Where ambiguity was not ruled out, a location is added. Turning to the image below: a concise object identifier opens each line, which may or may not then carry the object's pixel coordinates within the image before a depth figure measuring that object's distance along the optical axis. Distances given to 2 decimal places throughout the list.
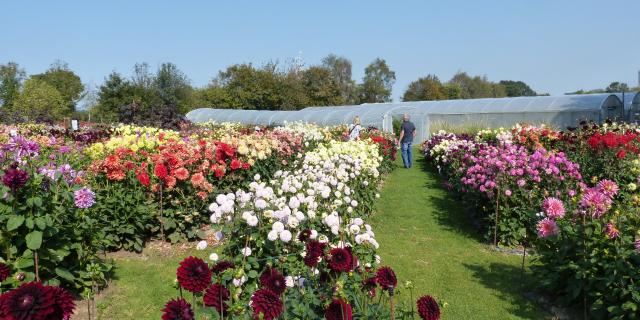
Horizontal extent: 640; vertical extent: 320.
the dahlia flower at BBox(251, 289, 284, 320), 1.59
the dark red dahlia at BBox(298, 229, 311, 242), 2.41
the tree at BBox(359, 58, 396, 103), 51.03
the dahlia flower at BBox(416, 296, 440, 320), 1.71
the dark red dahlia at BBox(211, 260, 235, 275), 1.89
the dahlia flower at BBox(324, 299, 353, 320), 1.83
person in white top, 12.80
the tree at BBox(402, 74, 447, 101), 49.91
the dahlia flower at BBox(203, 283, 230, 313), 1.80
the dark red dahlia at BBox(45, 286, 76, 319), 1.26
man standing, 13.27
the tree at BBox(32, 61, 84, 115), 45.53
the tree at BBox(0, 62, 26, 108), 34.69
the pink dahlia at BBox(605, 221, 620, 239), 3.35
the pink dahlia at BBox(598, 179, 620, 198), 3.83
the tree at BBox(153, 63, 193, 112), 36.47
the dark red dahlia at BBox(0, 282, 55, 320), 1.18
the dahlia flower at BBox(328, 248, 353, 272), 1.94
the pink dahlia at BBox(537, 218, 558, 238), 3.71
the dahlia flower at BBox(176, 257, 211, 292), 1.59
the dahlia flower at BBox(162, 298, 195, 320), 1.45
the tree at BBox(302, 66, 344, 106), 40.59
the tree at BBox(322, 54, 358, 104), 52.06
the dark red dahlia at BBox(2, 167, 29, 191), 2.57
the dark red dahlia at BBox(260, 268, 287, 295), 1.81
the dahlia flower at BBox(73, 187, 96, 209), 3.41
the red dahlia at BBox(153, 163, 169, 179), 5.17
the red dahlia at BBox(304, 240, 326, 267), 2.03
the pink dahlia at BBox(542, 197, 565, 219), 3.85
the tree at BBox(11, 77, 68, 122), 27.77
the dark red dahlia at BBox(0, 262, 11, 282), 1.66
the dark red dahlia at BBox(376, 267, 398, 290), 1.92
